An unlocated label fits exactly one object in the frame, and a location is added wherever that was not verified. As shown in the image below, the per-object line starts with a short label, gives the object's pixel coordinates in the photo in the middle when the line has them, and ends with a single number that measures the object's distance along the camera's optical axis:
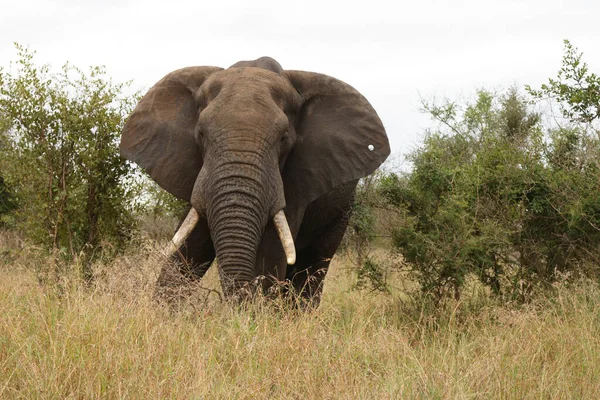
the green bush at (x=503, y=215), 16.12
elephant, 13.57
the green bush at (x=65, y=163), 17.53
